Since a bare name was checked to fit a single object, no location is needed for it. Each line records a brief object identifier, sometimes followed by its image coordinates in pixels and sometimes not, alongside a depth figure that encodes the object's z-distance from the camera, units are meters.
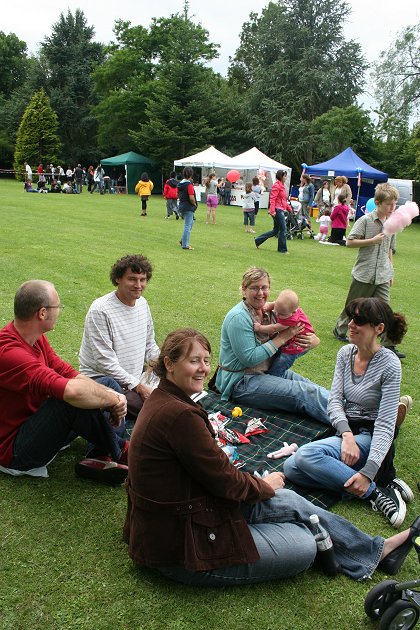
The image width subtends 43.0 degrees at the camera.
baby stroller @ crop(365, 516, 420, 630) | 2.29
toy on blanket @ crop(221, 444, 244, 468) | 3.71
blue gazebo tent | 23.95
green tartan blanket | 3.46
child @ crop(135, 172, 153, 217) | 20.17
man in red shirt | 2.99
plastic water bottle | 2.71
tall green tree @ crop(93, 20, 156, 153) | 40.75
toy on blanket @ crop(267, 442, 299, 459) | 3.86
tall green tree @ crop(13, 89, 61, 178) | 41.19
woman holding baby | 4.34
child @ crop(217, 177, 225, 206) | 29.70
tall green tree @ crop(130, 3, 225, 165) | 35.75
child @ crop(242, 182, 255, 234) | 17.69
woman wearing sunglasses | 3.31
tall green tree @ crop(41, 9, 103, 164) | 46.28
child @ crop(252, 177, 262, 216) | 18.12
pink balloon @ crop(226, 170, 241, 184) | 28.97
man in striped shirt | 3.99
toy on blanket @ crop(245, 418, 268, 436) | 4.16
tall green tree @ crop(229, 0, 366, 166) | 38.12
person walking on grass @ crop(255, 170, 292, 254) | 13.50
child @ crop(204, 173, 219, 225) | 19.69
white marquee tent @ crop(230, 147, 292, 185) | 27.05
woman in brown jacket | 2.33
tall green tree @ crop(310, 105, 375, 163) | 33.19
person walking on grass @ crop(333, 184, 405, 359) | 6.26
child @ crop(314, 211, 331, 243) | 16.62
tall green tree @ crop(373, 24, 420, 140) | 33.47
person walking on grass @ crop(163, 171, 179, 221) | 19.57
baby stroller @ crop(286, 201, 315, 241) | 17.13
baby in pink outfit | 4.46
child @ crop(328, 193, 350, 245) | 15.15
